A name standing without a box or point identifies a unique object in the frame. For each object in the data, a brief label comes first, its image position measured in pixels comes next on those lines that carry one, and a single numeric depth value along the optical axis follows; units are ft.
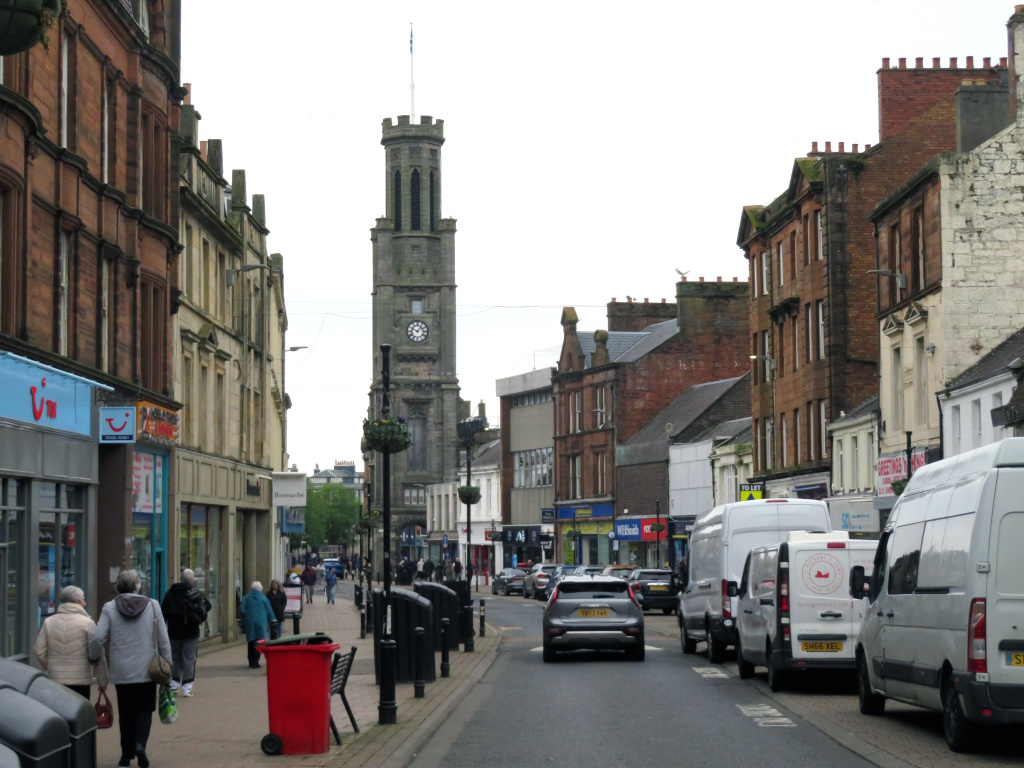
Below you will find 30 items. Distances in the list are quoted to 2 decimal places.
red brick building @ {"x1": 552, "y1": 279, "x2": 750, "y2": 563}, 276.62
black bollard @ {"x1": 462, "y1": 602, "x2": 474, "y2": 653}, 99.02
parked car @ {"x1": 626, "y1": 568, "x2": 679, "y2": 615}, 166.81
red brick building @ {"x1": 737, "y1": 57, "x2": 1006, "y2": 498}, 160.35
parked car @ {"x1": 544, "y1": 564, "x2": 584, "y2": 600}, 190.70
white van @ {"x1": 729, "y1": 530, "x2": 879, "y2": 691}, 64.39
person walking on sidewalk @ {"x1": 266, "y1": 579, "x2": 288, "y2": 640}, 93.66
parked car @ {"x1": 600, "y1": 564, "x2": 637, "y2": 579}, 173.80
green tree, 398.46
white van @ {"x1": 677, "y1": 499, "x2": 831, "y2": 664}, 83.82
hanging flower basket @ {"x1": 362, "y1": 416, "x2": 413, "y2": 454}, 91.50
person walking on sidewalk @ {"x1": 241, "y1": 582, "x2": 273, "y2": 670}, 83.46
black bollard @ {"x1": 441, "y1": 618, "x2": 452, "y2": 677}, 77.84
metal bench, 47.75
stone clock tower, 428.15
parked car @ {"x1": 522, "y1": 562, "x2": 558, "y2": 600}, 209.87
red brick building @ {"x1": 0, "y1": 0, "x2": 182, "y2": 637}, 65.87
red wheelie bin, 45.16
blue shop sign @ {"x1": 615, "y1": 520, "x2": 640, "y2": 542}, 258.78
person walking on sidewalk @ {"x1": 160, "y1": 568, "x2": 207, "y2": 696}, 68.08
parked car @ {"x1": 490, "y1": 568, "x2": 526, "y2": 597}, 241.96
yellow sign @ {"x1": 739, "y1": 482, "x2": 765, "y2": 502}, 177.41
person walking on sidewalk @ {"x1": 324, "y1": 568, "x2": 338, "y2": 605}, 214.48
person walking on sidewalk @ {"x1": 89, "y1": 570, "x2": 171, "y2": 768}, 42.78
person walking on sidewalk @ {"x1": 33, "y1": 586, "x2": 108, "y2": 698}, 42.16
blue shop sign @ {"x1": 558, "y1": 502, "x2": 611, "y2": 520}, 279.08
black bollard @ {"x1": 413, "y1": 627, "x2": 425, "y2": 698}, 64.28
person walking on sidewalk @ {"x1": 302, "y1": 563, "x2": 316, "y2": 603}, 212.43
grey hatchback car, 88.38
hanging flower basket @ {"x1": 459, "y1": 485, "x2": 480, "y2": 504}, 217.56
